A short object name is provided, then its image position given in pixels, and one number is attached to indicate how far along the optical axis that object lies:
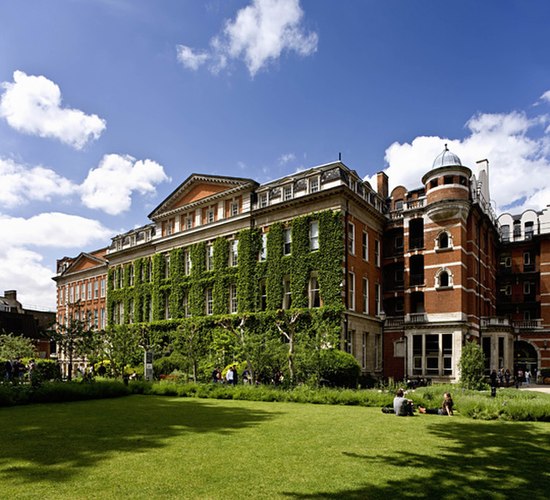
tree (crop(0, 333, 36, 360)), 52.69
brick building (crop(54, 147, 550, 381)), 35.47
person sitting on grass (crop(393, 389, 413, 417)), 17.72
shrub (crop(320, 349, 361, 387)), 28.16
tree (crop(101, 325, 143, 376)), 33.41
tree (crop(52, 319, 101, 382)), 32.91
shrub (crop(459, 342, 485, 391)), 27.67
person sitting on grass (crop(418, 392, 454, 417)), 18.17
